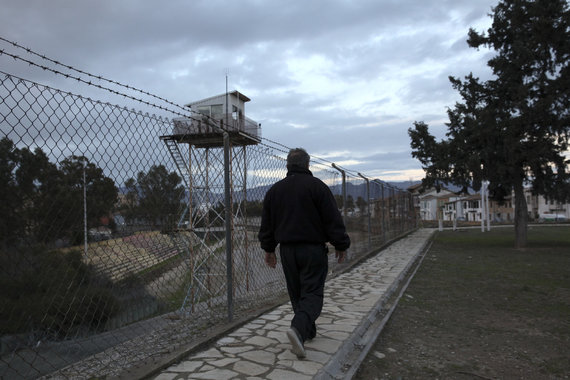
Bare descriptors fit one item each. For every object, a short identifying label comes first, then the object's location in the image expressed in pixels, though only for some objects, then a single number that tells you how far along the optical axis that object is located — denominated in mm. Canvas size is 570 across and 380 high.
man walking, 3719
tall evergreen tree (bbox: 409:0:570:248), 13141
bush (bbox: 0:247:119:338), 3027
